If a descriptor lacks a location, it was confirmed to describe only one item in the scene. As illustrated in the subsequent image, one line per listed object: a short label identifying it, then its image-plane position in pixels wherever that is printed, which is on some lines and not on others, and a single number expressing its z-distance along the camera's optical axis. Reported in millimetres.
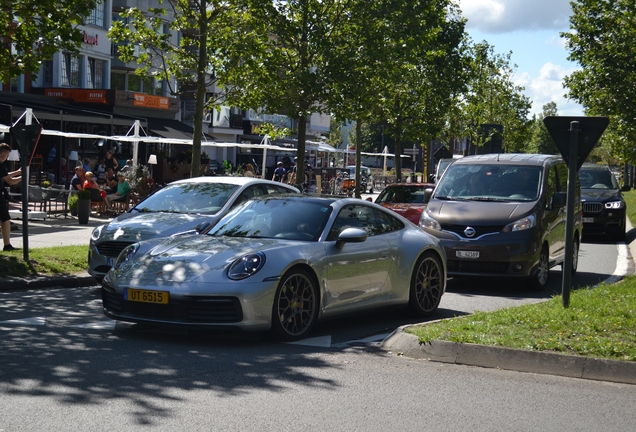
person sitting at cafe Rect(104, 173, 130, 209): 27453
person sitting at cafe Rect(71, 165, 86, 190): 27609
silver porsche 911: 8766
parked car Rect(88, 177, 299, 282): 12898
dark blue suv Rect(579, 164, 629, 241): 26203
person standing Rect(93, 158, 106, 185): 38031
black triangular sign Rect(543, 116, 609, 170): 10023
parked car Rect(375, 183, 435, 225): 20359
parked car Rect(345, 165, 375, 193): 53709
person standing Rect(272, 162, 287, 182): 41344
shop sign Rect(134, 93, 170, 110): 51544
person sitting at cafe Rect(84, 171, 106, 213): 26516
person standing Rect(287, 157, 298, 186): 39562
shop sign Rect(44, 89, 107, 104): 46788
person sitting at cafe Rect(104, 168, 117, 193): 30500
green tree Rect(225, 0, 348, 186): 24125
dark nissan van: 14195
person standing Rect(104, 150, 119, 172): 35275
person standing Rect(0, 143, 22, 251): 15984
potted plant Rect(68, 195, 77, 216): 25645
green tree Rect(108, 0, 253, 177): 20250
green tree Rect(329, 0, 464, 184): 25188
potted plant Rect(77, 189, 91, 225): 24216
